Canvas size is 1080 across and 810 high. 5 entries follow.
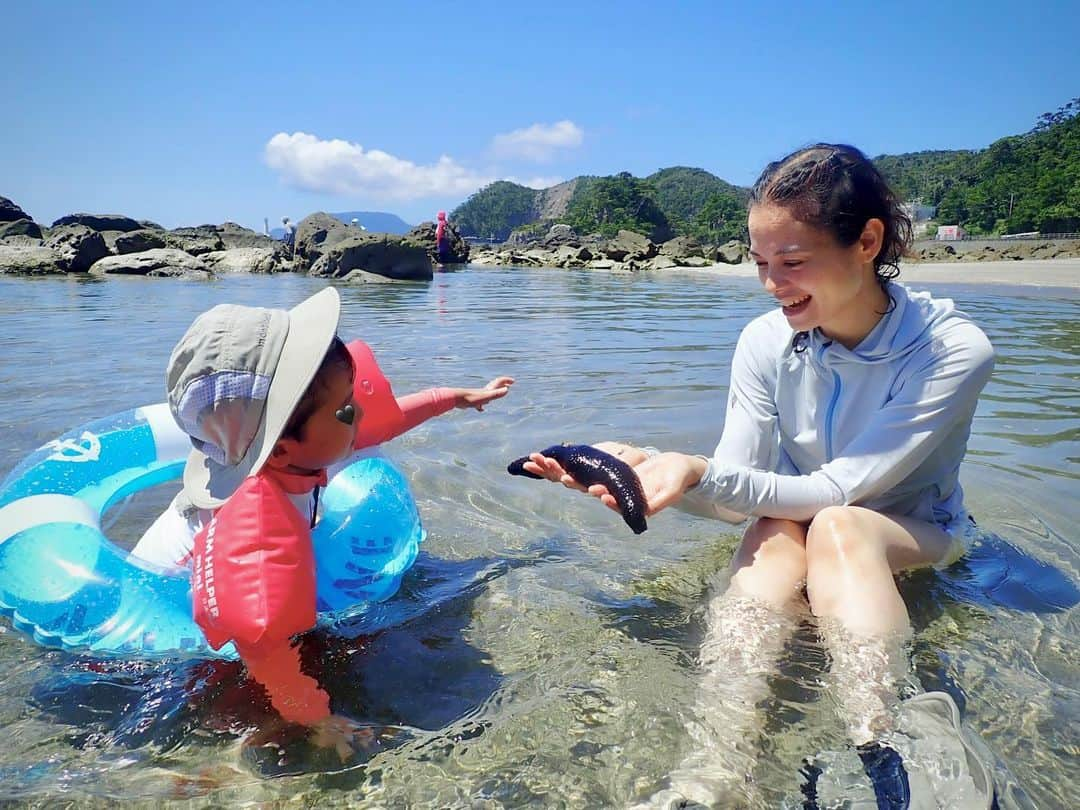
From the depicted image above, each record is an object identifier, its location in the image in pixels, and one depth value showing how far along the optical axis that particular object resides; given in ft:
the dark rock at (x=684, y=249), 125.90
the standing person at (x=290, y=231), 103.97
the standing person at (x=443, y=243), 112.37
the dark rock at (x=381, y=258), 72.79
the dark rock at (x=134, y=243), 86.05
